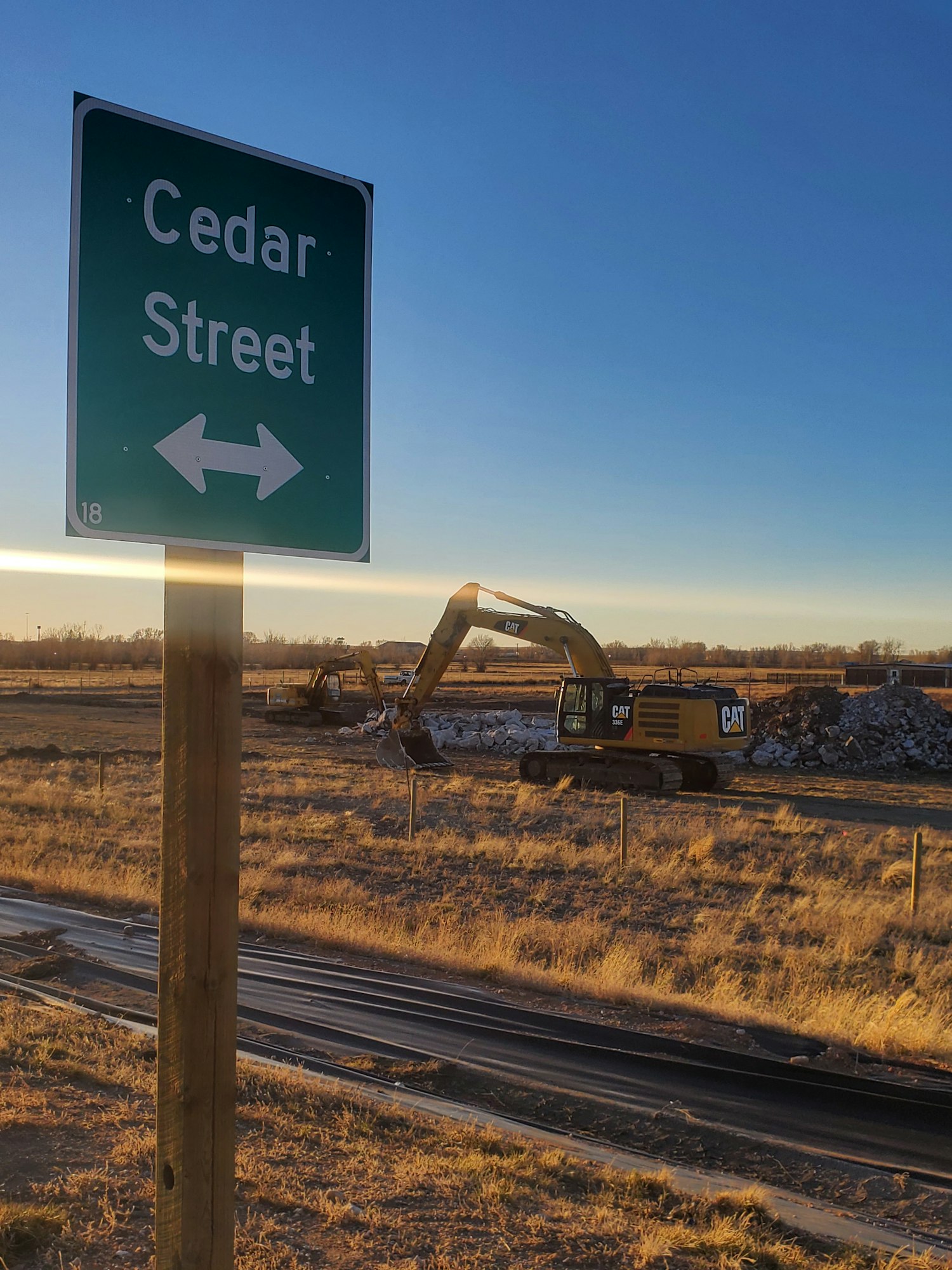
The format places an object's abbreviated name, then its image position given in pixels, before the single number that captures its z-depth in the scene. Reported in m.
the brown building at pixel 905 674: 82.62
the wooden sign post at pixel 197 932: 2.32
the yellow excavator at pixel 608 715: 25.19
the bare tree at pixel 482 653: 142.10
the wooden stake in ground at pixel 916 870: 13.85
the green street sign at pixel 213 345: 2.31
